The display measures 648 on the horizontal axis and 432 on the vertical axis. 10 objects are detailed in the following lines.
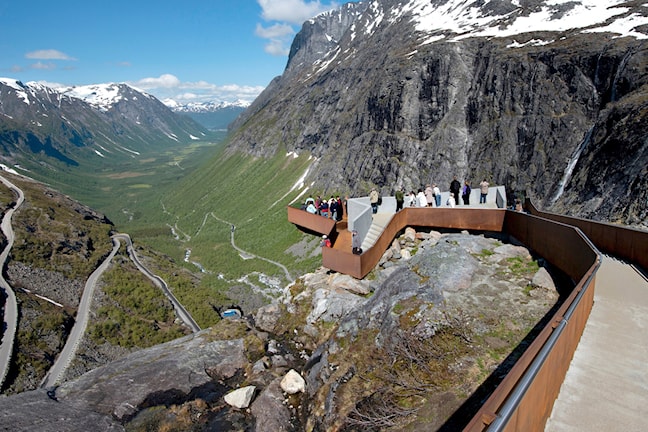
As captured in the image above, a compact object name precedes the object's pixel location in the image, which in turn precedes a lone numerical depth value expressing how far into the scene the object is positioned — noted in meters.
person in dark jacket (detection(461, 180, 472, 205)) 24.69
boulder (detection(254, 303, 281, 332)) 18.17
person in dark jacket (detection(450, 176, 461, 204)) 24.30
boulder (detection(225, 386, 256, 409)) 12.14
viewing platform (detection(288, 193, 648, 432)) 4.63
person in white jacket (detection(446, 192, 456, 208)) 22.77
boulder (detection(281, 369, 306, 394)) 12.17
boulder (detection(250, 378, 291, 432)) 10.87
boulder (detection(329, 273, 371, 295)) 17.00
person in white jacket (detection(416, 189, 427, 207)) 22.91
